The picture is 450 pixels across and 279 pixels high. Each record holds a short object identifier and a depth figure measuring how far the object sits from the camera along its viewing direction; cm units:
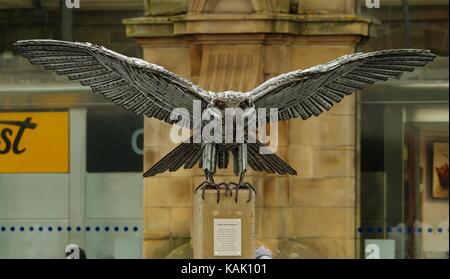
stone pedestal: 2866
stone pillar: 3319
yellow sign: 3375
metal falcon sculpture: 2894
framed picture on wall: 3406
